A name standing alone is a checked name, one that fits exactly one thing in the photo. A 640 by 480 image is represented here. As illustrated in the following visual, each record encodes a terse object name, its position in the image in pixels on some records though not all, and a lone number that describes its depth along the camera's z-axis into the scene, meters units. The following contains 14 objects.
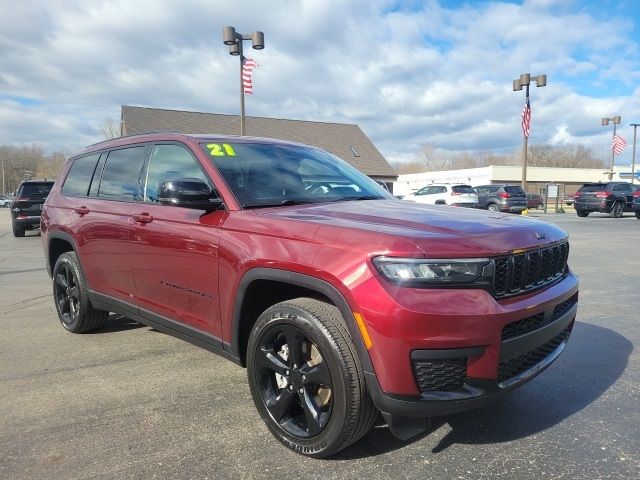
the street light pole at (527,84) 23.67
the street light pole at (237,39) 15.18
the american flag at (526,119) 24.06
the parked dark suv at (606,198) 24.95
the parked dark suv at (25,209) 16.56
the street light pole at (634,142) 45.44
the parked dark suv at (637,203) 22.98
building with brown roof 36.78
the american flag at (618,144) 38.12
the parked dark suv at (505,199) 26.48
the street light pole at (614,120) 41.41
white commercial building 62.25
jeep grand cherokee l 2.36
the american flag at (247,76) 16.53
